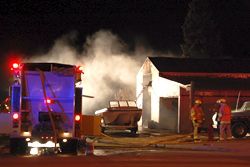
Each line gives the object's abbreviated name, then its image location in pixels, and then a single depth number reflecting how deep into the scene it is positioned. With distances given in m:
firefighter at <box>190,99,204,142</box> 25.16
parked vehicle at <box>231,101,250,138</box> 28.23
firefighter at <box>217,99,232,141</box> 25.66
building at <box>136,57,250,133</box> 33.31
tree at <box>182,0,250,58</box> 70.38
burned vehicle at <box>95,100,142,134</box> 31.00
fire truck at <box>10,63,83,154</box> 19.12
